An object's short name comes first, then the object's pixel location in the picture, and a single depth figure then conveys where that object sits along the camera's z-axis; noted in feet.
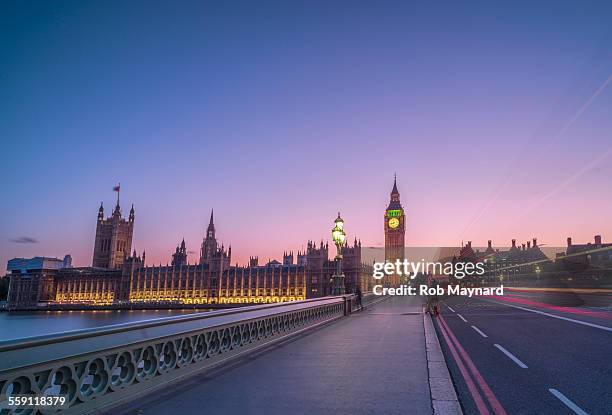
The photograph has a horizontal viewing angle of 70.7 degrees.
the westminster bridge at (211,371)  17.19
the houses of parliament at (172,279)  478.59
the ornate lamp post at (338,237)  80.18
